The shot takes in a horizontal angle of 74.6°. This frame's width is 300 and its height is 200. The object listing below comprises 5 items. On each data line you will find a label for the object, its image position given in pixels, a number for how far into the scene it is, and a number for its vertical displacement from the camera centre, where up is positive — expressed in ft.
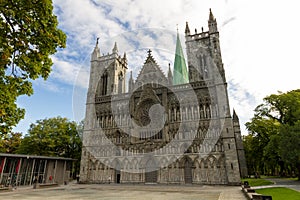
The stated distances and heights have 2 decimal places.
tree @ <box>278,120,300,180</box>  64.39 +6.08
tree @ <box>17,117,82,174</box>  113.39 +13.50
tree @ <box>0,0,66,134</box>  25.43 +15.88
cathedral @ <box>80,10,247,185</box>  84.17 +17.10
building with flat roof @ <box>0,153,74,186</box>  80.02 -2.58
